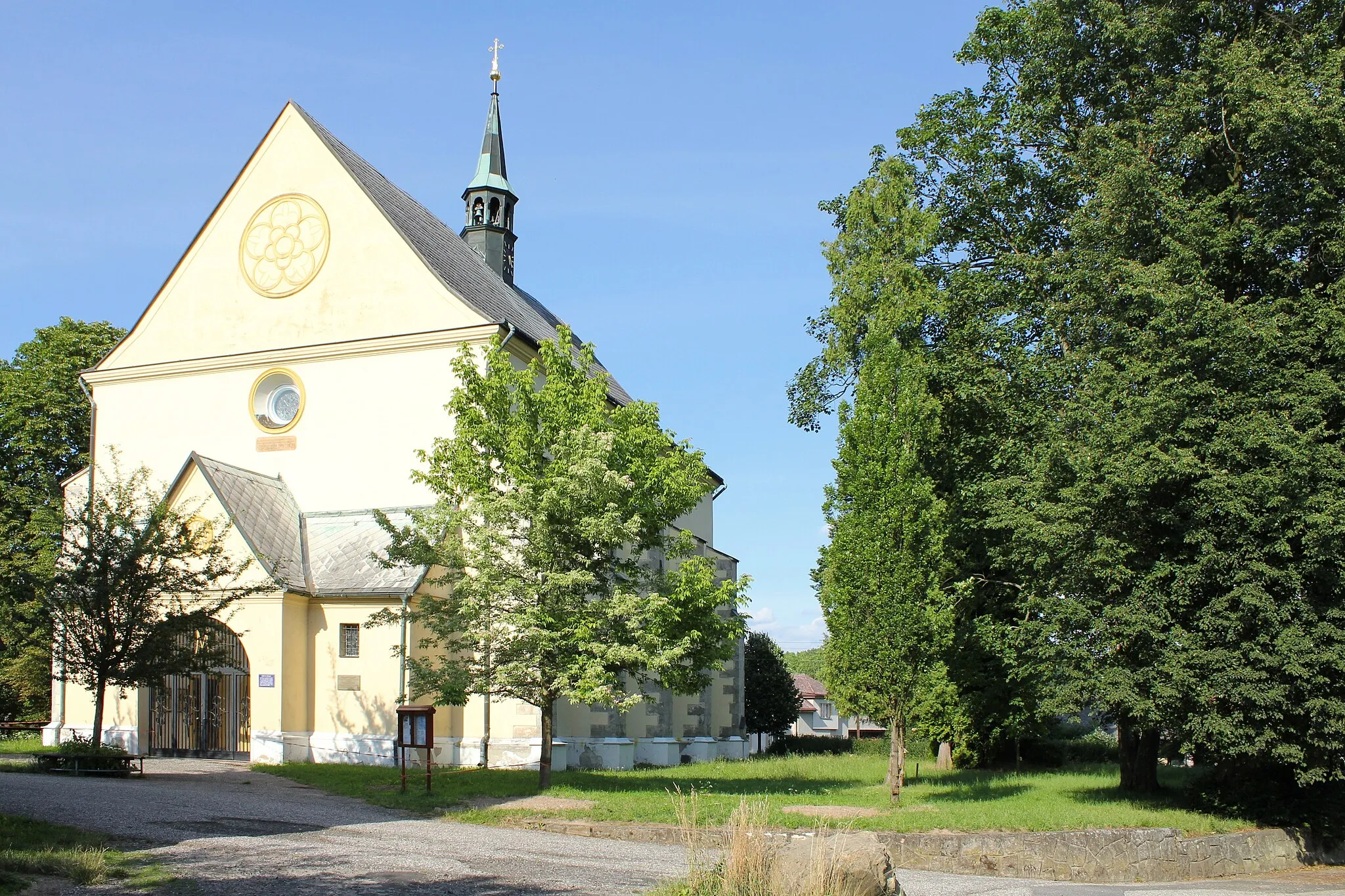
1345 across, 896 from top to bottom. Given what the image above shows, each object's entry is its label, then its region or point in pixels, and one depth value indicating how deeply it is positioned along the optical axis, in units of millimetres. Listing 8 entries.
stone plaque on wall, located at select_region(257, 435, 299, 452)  24781
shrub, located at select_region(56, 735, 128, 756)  17186
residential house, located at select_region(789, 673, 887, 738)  74312
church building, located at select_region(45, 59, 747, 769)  21266
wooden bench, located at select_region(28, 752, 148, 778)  16906
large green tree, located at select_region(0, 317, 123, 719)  28141
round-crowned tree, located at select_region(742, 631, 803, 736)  42219
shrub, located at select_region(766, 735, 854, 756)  39375
